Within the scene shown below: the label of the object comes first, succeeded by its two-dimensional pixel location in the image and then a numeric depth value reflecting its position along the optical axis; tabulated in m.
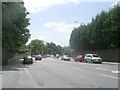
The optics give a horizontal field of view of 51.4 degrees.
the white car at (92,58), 21.42
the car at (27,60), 22.11
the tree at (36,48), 67.99
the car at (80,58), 25.71
